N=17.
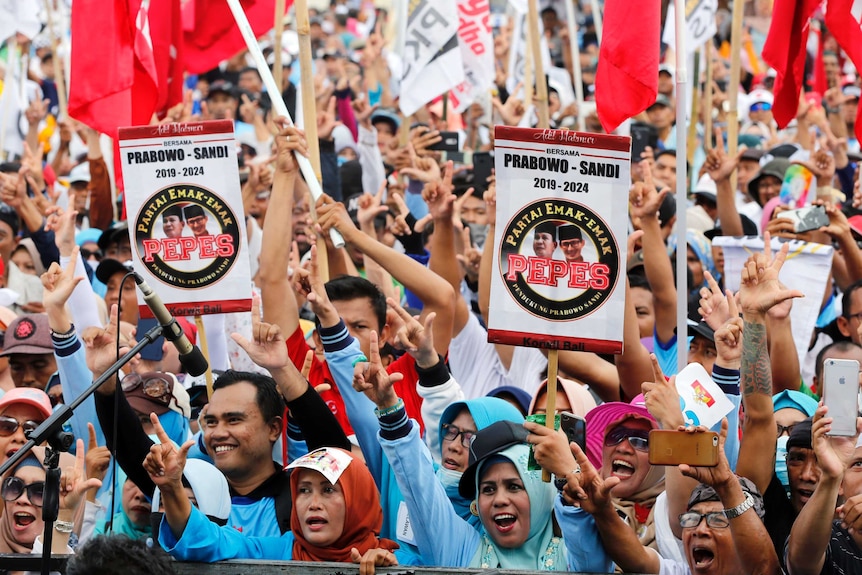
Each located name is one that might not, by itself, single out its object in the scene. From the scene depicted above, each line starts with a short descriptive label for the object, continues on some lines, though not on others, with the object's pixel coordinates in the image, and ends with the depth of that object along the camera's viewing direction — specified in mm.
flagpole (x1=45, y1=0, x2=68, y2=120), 22031
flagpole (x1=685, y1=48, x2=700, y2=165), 21797
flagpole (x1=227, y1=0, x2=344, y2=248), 12016
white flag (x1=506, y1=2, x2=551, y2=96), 23047
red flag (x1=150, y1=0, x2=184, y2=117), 14797
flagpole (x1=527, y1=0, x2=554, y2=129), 16672
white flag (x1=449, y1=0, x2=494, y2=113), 20281
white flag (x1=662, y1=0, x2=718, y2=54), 20469
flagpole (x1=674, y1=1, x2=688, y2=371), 9898
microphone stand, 7457
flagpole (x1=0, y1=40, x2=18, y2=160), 21047
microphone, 8227
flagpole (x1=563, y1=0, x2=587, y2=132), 20500
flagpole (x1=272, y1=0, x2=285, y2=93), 15367
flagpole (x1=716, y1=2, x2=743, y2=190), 16594
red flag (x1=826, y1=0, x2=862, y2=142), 12102
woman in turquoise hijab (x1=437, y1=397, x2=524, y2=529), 9752
